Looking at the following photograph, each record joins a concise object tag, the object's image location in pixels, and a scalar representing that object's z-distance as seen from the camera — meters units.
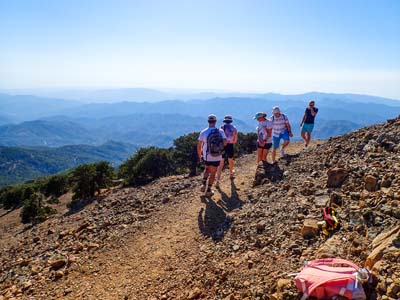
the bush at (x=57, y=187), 27.81
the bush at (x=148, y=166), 17.47
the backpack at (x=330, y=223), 5.86
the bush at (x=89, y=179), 17.36
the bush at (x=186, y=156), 19.97
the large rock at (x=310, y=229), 6.06
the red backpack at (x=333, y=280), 4.02
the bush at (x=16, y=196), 30.69
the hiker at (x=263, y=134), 12.19
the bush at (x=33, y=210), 18.25
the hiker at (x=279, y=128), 12.59
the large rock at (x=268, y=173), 11.07
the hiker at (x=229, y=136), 11.28
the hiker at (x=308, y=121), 14.28
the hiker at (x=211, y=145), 10.06
